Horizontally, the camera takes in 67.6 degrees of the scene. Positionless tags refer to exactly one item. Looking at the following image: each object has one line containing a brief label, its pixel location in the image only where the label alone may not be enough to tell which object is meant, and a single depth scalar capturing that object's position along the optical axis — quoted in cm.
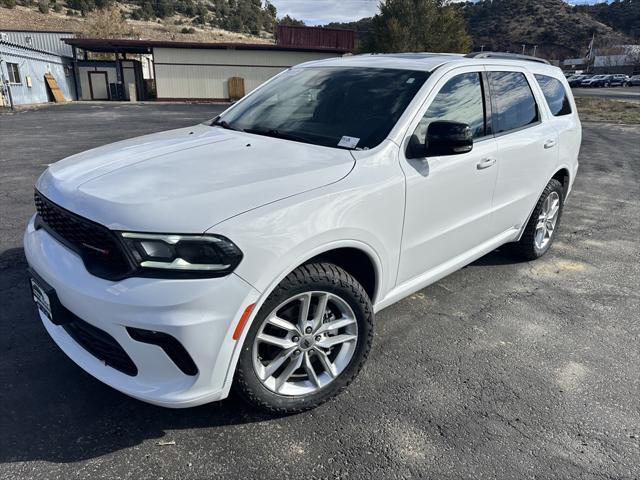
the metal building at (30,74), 2478
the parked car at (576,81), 5903
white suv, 203
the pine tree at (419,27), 3497
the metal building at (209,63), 3209
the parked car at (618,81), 6090
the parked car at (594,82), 5859
